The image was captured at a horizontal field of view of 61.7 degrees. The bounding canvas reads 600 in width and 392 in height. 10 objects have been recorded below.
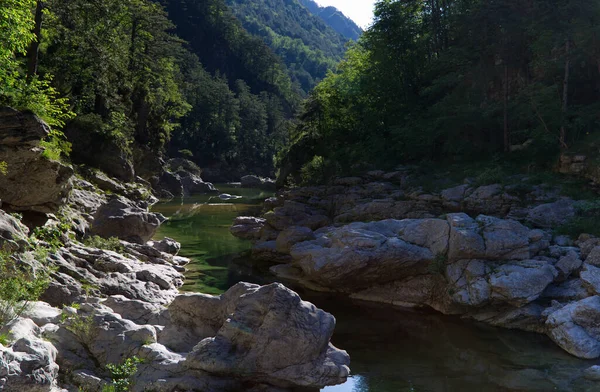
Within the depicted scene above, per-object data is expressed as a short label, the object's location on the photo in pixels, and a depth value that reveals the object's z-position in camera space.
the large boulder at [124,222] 22.28
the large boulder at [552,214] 20.25
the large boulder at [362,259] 18.06
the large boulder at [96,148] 32.06
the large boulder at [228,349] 9.24
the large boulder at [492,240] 17.30
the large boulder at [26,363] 7.33
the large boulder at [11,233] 12.41
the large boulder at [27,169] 15.16
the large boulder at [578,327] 13.23
